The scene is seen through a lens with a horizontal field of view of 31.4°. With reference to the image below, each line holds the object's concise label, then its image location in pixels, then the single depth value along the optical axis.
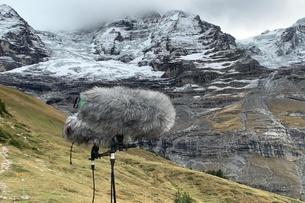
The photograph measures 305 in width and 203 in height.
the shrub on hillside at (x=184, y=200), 50.11
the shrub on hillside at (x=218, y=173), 129.45
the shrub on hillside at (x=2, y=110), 74.29
